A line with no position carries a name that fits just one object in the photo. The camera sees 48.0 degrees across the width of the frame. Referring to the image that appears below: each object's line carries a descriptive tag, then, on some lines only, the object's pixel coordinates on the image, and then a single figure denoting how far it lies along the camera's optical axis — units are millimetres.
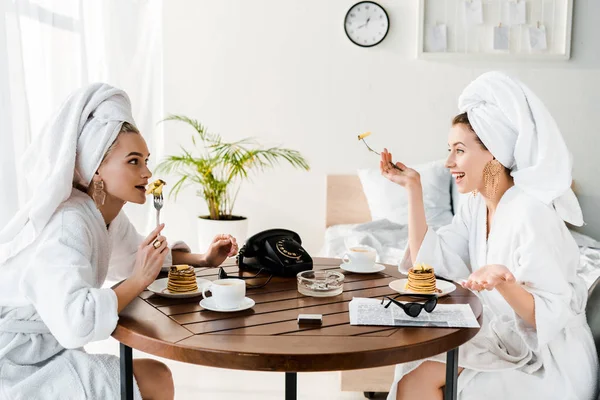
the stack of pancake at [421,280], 1770
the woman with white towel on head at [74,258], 1546
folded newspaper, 1527
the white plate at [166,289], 1734
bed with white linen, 3480
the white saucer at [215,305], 1602
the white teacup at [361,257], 2072
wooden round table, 1326
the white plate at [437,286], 1785
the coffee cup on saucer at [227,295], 1611
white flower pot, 4121
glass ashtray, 1783
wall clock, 4340
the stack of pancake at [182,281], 1757
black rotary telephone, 2027
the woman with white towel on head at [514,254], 1768
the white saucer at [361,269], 2064
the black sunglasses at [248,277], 1890
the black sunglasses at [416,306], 1547
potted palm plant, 4168
